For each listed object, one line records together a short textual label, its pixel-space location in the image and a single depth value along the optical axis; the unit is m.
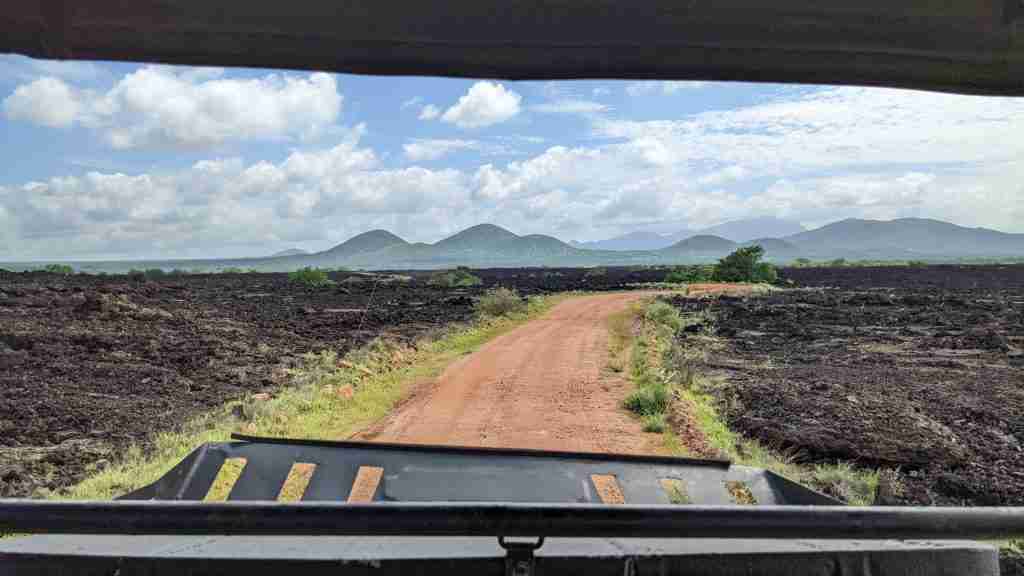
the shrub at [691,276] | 75.00
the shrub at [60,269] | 85.84
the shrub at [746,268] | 72.94
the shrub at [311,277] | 79.19
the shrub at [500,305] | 36.84
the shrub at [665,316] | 31.40
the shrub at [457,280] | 77.81
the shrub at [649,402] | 13.04
